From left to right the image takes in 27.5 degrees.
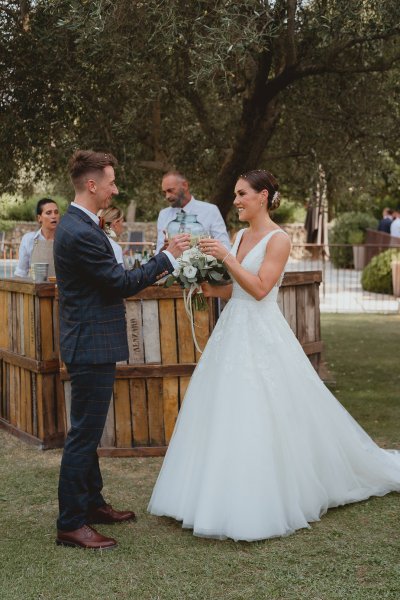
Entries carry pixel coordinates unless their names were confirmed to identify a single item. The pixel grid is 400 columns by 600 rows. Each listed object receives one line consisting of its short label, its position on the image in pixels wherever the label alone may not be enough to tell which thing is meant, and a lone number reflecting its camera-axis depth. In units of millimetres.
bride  4738
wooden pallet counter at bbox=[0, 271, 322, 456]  6633
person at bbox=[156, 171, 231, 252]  7832
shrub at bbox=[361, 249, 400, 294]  20359
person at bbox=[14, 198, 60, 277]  8016
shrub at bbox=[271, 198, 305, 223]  38438
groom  4445
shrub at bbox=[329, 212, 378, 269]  29594
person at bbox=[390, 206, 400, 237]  24850
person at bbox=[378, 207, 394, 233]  27047
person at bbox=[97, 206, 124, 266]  7234
